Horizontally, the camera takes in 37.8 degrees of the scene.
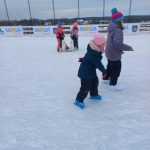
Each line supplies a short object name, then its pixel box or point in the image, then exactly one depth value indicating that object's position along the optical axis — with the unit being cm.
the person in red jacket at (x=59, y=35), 850
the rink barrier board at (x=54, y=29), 1426
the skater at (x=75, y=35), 873
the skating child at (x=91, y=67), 299
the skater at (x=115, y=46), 344
